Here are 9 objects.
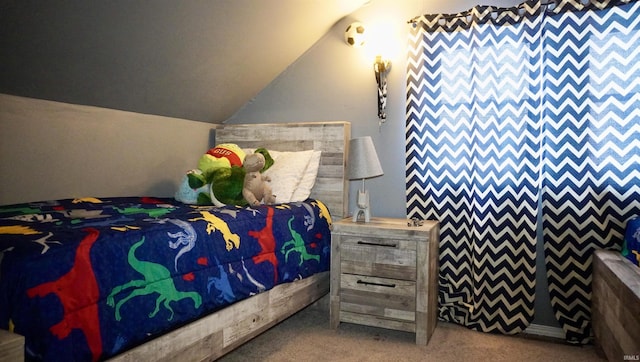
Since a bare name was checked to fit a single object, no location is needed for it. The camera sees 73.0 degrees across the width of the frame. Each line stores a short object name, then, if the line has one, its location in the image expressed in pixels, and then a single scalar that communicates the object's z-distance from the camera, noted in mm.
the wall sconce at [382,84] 2742
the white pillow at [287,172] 2576
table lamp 2461
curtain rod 2309
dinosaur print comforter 1110
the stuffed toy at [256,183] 2283
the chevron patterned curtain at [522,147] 2188
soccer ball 2832
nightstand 2203
